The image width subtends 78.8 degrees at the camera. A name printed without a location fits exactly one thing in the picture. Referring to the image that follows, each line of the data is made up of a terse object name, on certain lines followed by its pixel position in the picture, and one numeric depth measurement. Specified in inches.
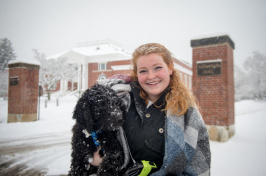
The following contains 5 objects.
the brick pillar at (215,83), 208.8
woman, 54.8
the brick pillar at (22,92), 321.1
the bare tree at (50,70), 877.2
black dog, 59.6
